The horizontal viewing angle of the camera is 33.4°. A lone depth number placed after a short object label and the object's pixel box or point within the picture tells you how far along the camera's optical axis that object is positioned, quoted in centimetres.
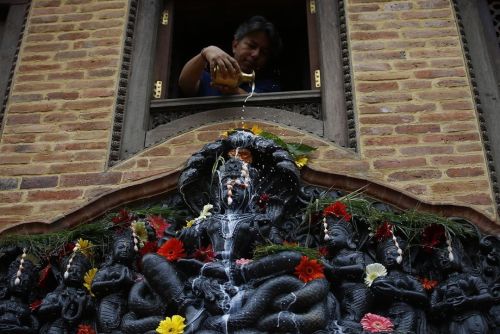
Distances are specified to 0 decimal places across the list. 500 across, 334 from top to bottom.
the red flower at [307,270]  420
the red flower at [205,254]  451
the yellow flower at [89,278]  462
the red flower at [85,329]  444
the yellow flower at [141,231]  478
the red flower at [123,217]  491
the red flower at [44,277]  478
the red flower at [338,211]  474
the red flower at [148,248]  470
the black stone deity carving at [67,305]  450
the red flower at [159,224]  480
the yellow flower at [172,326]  405
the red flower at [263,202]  486
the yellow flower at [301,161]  518
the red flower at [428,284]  446
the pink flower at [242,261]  436
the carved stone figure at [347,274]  431
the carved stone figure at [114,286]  440
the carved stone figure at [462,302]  425
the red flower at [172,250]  448
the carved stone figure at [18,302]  447
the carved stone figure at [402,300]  425
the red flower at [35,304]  465
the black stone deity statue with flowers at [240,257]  407
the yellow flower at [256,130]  530
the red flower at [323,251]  462
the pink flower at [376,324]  415
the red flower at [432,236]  464
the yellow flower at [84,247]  479
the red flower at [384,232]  465
